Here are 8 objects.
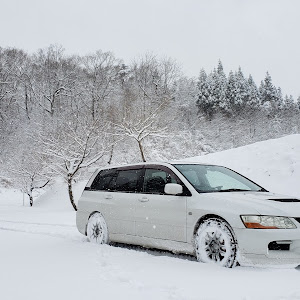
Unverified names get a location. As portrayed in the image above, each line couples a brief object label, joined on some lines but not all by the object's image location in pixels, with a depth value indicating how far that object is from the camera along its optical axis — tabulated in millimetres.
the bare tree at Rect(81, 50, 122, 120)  53031
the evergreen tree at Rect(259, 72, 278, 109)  74938
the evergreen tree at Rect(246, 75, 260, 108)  63969
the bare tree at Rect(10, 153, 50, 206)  32969
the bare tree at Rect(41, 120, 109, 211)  25953
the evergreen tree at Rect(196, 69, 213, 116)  63406
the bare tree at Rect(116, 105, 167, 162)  32234
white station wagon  5504
